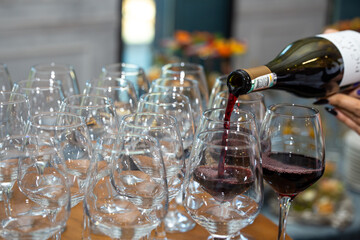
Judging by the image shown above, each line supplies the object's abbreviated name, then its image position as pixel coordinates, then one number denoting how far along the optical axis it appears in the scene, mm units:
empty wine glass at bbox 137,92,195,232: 1014
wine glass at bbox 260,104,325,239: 952
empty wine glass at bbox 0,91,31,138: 970
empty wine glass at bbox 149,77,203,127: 1159
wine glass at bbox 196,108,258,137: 914
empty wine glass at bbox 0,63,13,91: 1275
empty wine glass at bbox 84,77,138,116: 1133
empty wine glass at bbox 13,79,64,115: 1121
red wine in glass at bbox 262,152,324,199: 952
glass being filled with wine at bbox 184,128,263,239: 807
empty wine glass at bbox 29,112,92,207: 854
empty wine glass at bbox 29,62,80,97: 1300
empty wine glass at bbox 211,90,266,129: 1118
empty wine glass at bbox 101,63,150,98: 1294
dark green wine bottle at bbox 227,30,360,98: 1237
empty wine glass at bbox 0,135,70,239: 740
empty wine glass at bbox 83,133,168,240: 749
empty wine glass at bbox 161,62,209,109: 1330
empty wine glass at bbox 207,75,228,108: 1241
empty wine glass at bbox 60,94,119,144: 974
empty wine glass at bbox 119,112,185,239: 865
